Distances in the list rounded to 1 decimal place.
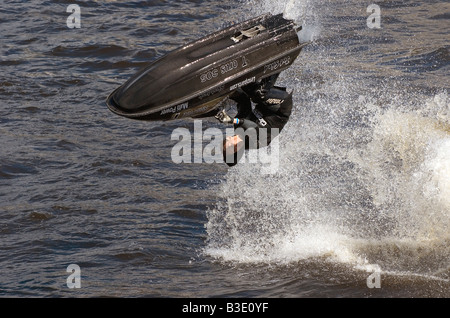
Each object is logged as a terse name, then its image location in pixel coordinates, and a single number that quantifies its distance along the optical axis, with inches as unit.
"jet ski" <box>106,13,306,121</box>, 526.9
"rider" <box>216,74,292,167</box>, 566.9
